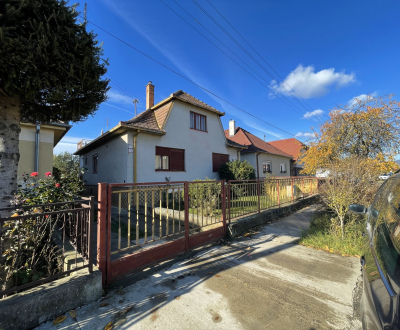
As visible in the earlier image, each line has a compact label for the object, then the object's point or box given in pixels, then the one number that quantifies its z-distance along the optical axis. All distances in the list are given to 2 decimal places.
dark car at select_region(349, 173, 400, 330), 1.11
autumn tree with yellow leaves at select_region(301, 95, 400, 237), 9.98
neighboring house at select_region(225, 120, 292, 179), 18.02
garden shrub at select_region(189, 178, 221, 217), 5.51
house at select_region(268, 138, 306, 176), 24.34
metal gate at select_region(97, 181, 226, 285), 2.72
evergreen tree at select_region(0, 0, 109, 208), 2.28
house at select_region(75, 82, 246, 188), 9.21
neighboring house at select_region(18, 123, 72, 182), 7.32
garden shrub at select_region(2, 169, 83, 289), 2.49
